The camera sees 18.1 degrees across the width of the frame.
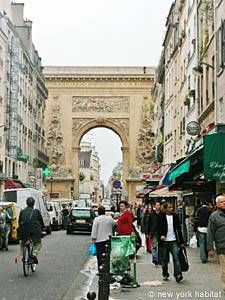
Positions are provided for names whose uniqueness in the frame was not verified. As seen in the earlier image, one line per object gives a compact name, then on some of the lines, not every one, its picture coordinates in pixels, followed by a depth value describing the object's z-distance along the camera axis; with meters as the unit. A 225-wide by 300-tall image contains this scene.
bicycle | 16.19
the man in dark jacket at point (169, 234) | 14.57
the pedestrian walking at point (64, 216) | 50.40
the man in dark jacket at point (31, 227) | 16.34
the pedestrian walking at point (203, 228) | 19.54
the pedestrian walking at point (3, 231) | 24.98
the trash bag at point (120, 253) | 13.31
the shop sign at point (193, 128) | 29.52
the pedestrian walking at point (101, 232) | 15.38
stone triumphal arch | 88.75
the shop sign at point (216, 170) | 16.12
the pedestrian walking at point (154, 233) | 17.16
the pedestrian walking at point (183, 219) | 27.81
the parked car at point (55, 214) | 45.62
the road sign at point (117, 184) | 43.62
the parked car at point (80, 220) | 40.06
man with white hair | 11.20
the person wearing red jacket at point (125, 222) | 16.67
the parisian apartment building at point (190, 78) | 25.44
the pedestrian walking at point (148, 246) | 23.92
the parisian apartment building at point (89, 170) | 164.20
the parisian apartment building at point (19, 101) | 57.47
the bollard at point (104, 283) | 9.18
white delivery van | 36.12
